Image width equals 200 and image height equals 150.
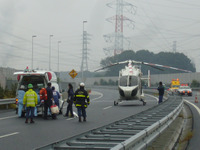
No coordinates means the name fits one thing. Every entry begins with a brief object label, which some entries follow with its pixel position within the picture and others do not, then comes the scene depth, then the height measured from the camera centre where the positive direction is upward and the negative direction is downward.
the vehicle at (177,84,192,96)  54.72 -0.61
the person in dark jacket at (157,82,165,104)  30.31 -0.42
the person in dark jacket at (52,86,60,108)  21.02 -0.58
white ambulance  21.27 +0.30
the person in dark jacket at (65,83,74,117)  21.06 -0.53
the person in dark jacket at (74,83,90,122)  18.16 -0.56
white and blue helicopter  32.38 +0.01
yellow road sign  43.00 +1.22
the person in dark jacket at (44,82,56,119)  20.06 -0.66
